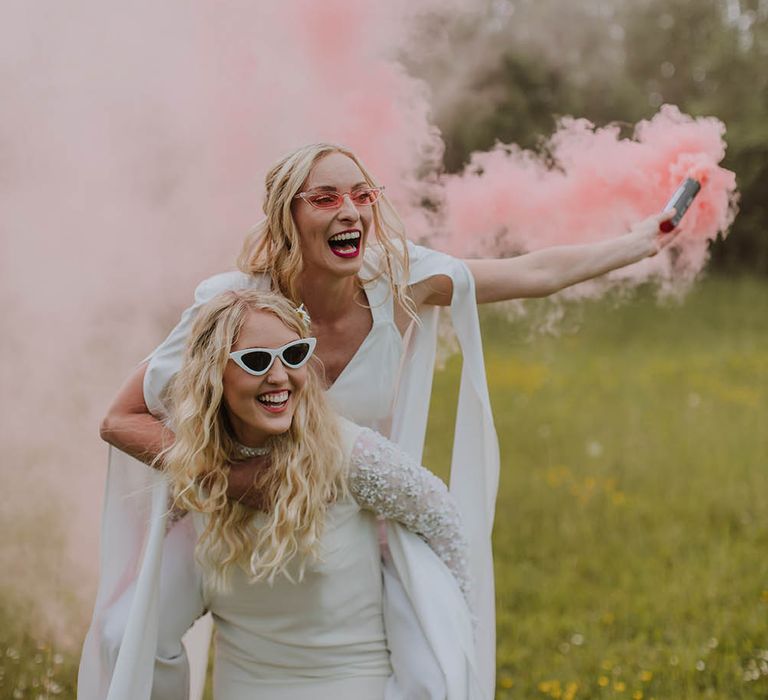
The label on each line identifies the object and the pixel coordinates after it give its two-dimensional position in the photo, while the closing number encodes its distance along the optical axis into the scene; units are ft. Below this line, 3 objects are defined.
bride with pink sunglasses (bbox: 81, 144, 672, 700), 10.48
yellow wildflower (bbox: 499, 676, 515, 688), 16.60
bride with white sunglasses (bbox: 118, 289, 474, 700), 9.71
